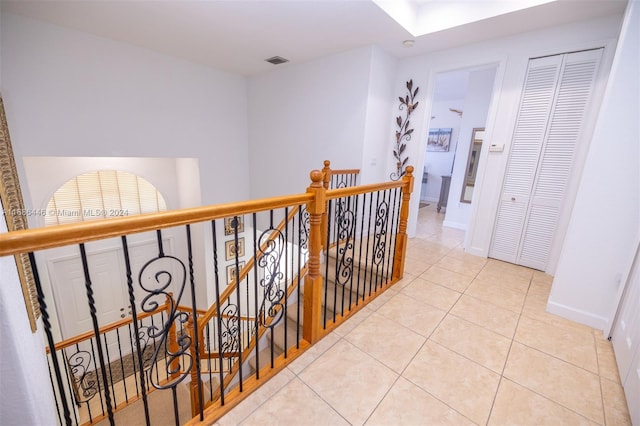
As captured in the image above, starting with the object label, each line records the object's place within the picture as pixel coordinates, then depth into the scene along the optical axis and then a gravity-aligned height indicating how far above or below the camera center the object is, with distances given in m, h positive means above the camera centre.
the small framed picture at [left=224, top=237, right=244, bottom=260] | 5.52 -2.11
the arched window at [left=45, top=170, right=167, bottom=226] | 4.40 -1.01
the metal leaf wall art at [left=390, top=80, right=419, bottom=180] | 3.69 +0.32
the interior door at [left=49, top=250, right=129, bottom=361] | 4.52 -2.70
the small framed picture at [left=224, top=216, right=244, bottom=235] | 5.34 -1.60
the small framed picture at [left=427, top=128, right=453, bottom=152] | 7.11 +0.40
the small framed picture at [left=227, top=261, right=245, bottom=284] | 5.84 -2.72
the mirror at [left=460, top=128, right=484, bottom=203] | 4.57 -0.14
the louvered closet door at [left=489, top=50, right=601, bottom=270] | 2.71 +0.06
